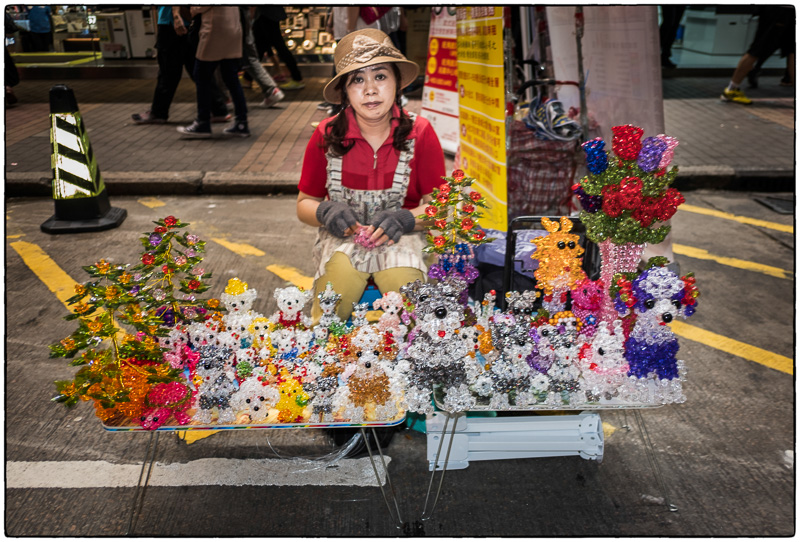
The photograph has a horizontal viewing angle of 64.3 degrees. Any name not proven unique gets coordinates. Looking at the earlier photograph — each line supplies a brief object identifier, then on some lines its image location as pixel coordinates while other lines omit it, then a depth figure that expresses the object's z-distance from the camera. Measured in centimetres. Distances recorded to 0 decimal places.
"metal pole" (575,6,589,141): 409
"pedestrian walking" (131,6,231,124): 688
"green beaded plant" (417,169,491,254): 237
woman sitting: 269
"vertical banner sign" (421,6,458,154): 620
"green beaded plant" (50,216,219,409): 204
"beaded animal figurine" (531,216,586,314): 234
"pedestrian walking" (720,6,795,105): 802
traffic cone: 490
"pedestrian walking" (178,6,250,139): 644
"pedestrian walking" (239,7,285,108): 791
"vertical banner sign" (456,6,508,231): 396
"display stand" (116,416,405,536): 225
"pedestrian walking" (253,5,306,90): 945
